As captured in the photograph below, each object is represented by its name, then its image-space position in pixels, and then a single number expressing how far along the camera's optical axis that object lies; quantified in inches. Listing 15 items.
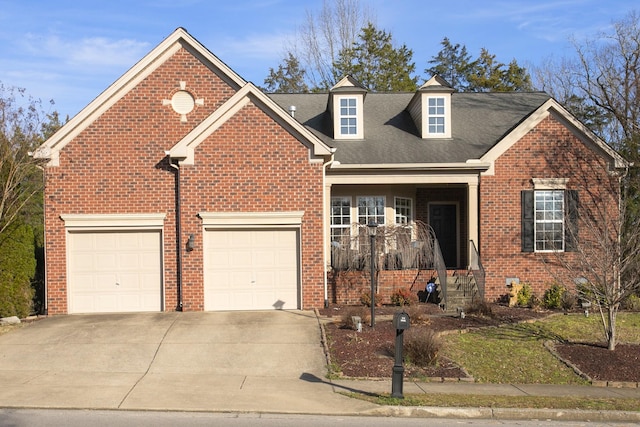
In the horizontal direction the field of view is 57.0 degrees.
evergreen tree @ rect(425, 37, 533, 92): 1439.5
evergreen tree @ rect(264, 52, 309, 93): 1590.8
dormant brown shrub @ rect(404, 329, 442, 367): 411.5
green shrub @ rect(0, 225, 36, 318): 546.0
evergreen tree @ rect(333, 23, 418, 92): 1390.3
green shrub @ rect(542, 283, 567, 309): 624.4
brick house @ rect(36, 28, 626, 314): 565.3
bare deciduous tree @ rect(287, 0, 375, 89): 1489.9
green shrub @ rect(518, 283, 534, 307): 634.2
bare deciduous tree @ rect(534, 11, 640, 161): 794.8
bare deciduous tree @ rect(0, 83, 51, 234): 553.3
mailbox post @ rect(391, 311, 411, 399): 330.3
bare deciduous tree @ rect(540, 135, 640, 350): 623.8
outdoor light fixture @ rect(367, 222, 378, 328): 488.4
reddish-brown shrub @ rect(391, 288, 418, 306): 607.5
